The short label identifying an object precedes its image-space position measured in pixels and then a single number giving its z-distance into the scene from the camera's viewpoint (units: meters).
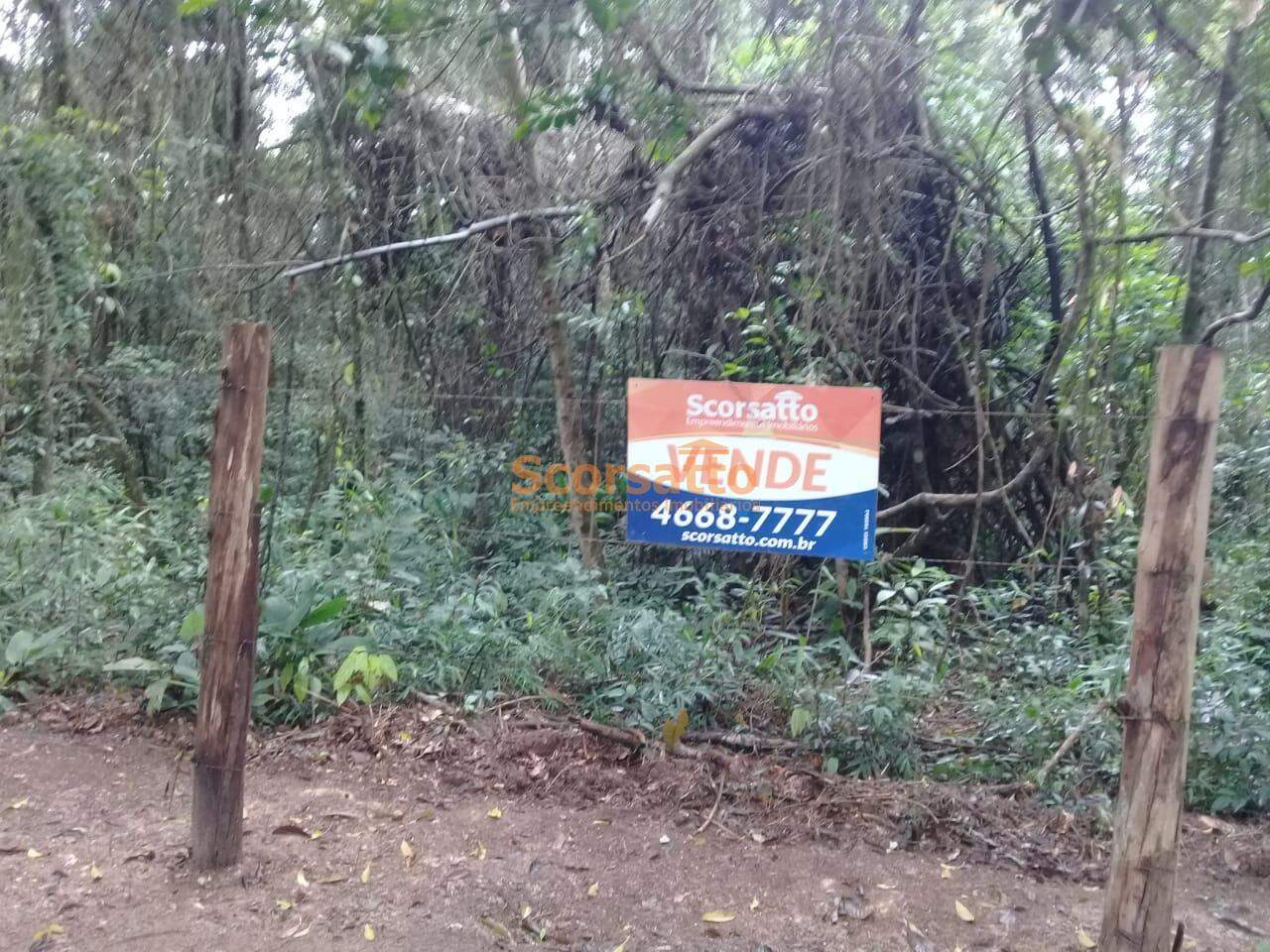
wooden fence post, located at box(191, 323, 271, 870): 3.87
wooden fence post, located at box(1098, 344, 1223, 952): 2.98
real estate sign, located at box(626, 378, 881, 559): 4.61
